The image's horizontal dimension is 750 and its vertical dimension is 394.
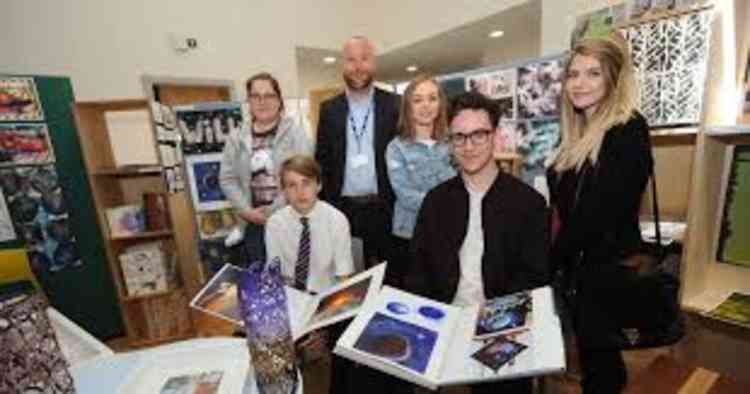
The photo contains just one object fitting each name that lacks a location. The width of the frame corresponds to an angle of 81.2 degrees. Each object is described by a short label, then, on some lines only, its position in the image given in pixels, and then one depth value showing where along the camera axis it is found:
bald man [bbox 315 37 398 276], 2.11
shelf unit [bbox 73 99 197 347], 2.74
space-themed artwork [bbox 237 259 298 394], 0.75
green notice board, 2.73
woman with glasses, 2.15
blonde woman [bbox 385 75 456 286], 1.84
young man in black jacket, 1.26
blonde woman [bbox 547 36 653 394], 1.21
